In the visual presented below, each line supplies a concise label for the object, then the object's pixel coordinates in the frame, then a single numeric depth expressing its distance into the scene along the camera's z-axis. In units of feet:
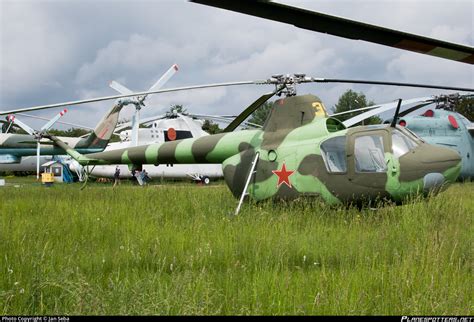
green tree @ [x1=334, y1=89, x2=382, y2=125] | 276.12
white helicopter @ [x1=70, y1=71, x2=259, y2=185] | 96.22
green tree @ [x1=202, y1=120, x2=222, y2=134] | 191.20
